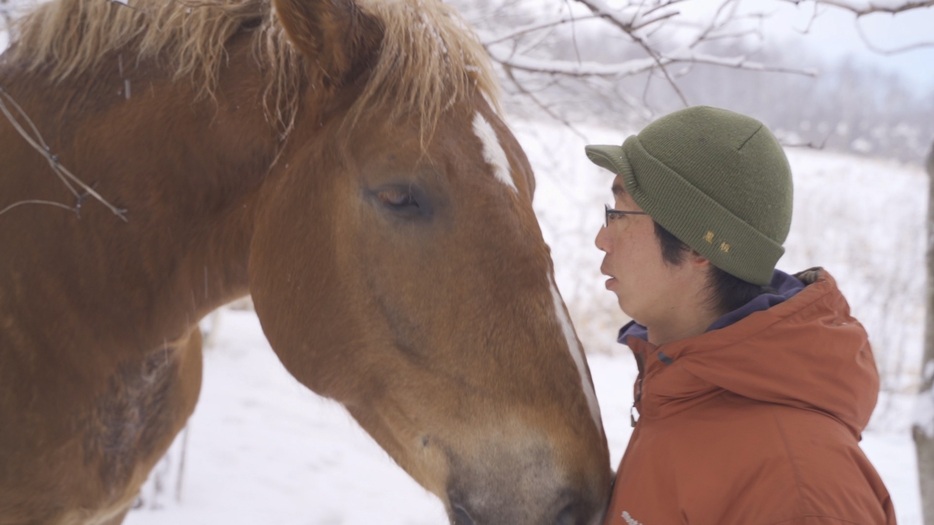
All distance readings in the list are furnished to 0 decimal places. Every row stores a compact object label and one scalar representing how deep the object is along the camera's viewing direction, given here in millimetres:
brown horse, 1522
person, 1188
